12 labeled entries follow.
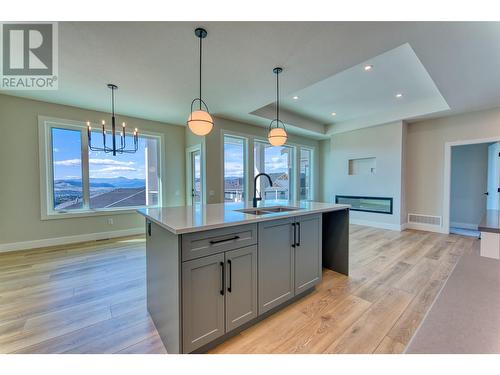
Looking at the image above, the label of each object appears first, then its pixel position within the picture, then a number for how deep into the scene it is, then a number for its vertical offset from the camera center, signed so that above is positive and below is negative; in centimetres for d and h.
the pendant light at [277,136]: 294 +63
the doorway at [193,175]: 511 +17
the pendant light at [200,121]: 219 +62
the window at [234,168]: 517 +35
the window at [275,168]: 597 +43
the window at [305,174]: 714 +28
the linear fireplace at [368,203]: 532 -54
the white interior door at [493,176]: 399 +12
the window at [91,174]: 401 +18
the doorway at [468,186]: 494 -9
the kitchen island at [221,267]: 138 -65
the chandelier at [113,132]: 319 +95
